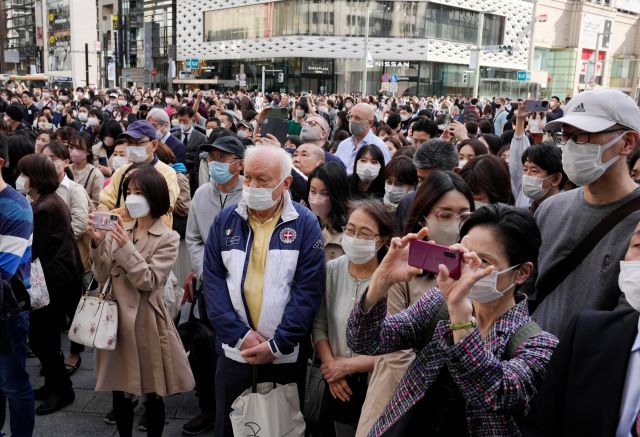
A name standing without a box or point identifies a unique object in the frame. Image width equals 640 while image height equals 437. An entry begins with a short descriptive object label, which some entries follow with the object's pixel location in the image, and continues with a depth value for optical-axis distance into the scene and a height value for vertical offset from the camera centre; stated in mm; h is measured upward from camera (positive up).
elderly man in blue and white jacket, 3100 -1019
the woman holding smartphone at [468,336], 1795 -793
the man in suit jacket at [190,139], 7613 -703
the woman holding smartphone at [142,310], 3424 -1330
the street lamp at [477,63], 31672 +2190
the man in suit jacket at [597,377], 1729 -818
